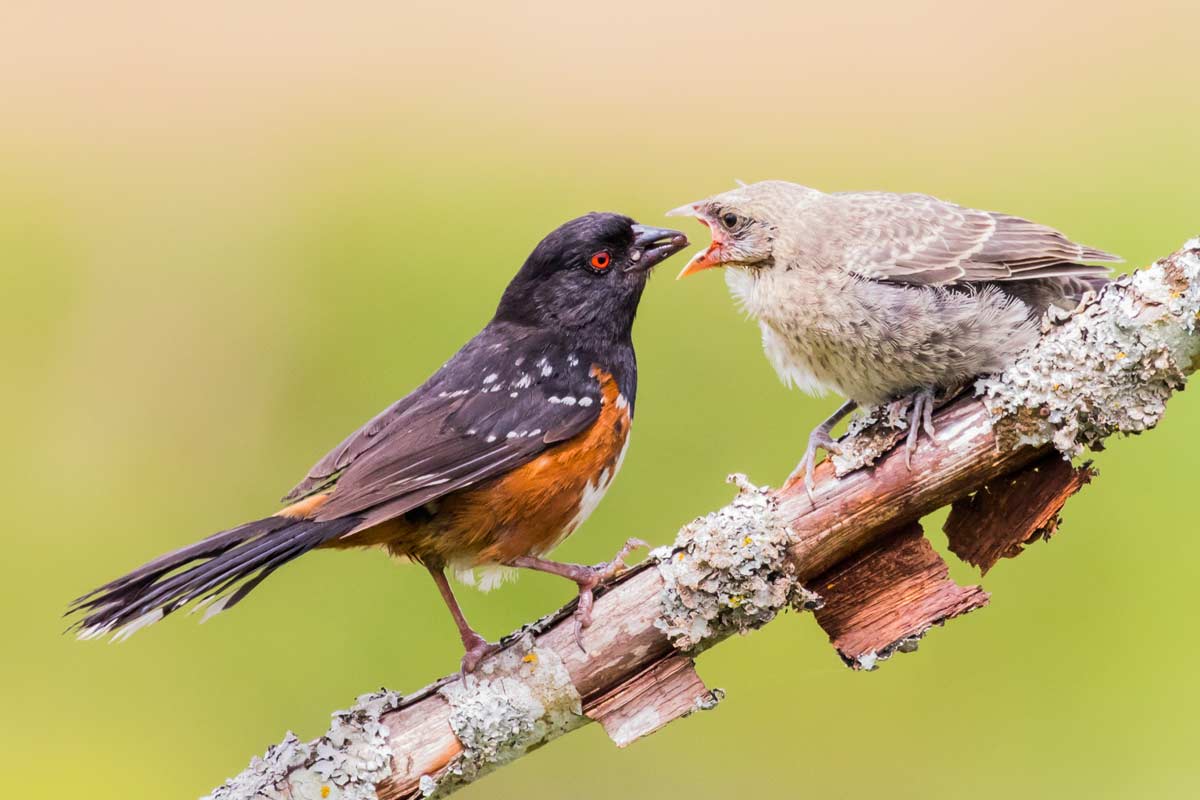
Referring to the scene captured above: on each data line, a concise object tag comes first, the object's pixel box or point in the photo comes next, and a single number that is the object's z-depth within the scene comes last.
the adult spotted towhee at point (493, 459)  6.05
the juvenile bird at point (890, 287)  6.34
